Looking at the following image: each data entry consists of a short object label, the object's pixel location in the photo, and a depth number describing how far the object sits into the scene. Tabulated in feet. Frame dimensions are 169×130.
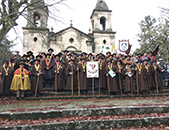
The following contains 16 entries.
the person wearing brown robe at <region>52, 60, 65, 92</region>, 31.74
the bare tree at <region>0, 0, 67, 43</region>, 35.47
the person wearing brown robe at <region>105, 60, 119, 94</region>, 31.61
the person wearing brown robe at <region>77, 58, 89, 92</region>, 31.75
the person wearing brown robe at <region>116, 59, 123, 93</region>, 32.65
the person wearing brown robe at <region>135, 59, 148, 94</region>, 33.13
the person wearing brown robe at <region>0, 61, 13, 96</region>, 28.91
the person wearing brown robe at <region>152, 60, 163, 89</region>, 35.40
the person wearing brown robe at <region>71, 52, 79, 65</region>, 36.65
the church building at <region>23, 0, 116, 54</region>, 85.25
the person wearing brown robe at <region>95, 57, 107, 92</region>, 32.91
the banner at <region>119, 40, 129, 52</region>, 50.57
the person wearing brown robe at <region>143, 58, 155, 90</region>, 34.93
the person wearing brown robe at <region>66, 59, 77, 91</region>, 31.88
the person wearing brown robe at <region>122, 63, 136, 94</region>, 32.36
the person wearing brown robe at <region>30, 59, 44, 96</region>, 29.73
